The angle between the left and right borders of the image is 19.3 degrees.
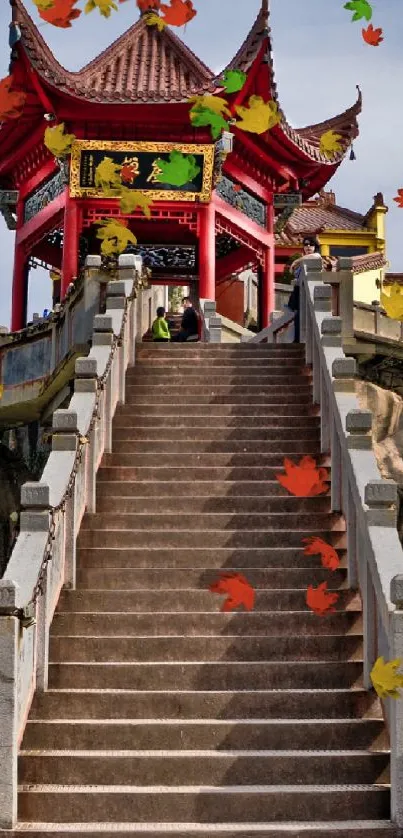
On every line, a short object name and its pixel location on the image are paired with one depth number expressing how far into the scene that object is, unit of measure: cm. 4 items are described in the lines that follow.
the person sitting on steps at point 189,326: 1898
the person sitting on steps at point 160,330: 1827
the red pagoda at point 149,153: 1798
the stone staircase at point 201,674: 661
